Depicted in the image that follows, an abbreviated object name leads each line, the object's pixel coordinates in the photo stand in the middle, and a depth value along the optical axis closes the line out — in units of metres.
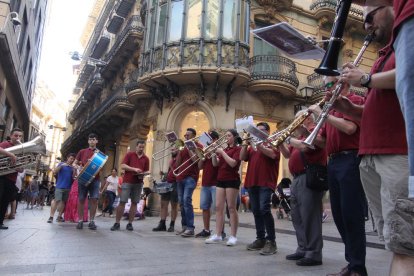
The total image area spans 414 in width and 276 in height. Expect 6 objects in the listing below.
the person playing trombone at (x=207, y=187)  7.32
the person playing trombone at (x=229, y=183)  6.25
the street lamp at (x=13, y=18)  14.44
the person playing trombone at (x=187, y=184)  7.64
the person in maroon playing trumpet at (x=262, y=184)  5.57
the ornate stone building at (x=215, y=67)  15.41
